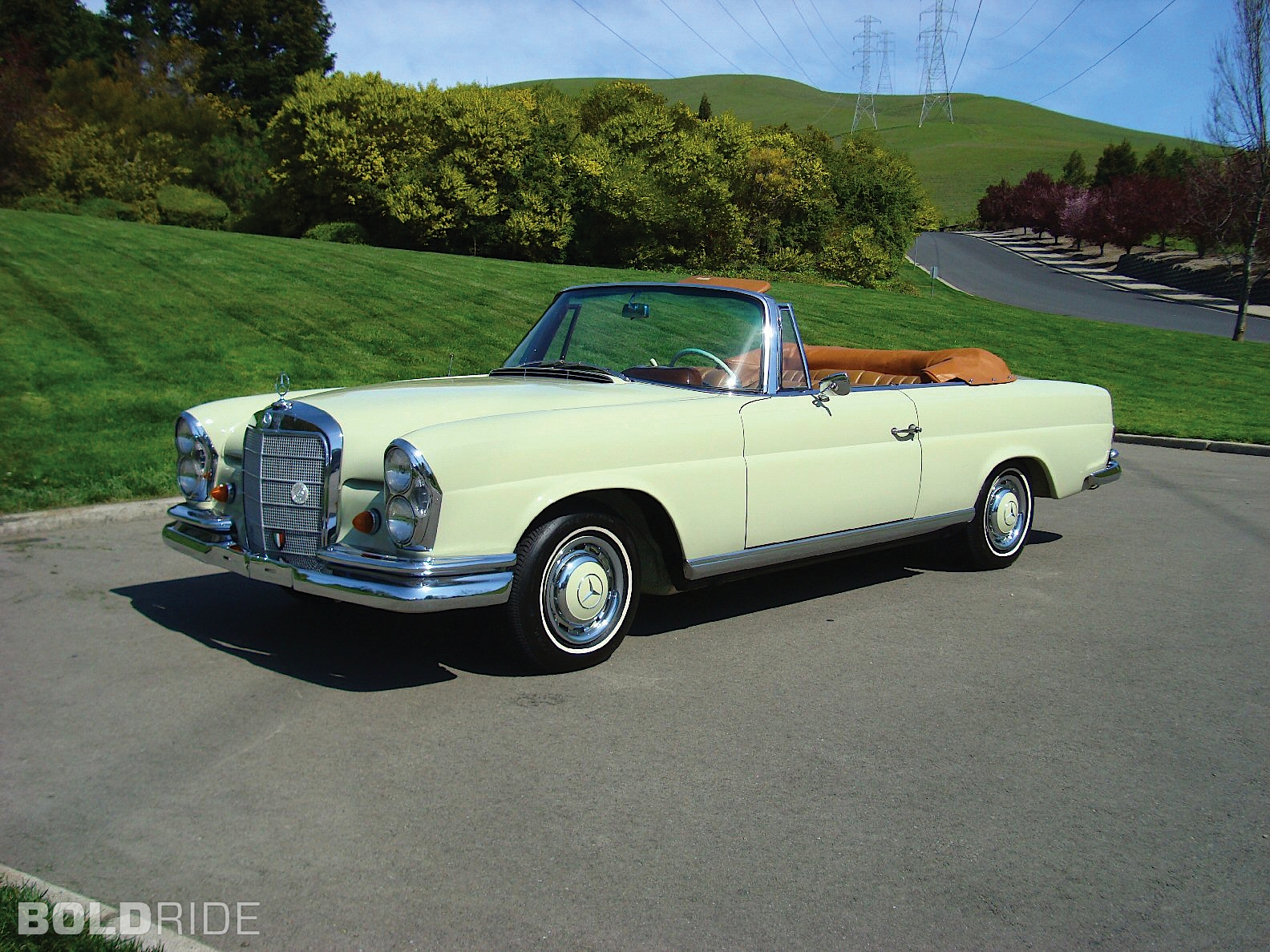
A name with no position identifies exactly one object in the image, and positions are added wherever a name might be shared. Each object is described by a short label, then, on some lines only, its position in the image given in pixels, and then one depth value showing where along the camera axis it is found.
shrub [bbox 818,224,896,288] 36.47
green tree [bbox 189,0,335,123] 56.81
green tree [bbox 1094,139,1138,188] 79.81
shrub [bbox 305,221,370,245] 29.48
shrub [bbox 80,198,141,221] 30.86
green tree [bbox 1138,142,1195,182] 68.81
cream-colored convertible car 4.20
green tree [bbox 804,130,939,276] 41.69
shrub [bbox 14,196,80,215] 29.28
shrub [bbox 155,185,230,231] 34.34
